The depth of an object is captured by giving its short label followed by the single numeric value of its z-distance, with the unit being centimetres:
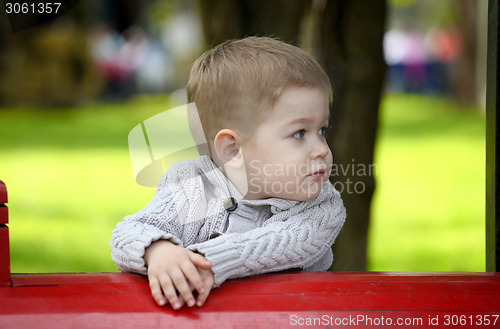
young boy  210
